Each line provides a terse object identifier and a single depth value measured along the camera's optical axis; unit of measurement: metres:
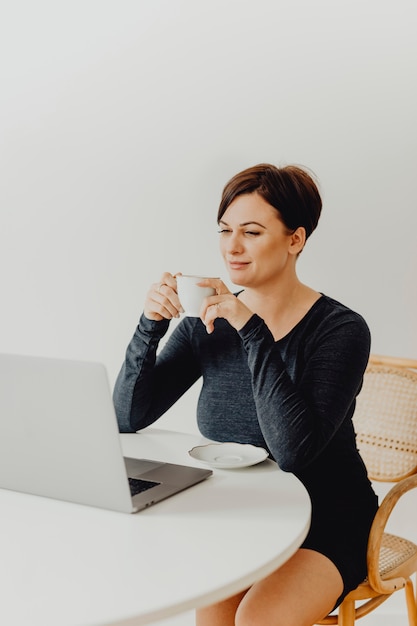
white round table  0.89
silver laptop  1.13
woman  1.46
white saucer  1.44
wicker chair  1.86
